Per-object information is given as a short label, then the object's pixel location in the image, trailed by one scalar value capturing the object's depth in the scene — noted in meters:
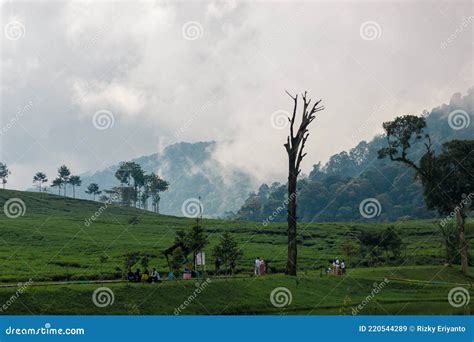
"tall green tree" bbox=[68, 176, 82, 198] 190.38
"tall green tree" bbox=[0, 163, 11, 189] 190.66
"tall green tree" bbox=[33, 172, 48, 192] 193.50
